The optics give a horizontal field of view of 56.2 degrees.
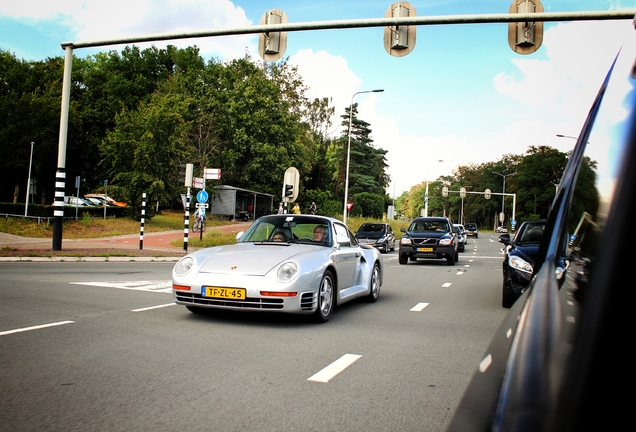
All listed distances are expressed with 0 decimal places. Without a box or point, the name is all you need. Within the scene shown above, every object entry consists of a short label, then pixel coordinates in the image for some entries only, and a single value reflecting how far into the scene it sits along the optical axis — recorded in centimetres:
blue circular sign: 2421
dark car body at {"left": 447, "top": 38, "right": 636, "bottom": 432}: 90
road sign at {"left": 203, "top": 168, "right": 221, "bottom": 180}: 2284
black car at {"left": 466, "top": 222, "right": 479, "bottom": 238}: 6869
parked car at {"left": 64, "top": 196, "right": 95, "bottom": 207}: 4852
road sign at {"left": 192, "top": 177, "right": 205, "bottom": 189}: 2233
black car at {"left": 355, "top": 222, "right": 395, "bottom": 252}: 3017
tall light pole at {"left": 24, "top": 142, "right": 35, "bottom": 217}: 3391
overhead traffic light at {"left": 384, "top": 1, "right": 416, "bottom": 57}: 1348
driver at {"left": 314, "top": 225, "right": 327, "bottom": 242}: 862
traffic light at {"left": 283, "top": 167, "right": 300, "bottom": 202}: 2598
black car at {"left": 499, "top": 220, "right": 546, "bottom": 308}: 877
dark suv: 2094
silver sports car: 692
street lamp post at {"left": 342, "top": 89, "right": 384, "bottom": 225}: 3977
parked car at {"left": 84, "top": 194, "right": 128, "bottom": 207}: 5065
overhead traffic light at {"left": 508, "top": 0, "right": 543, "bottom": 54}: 1295
